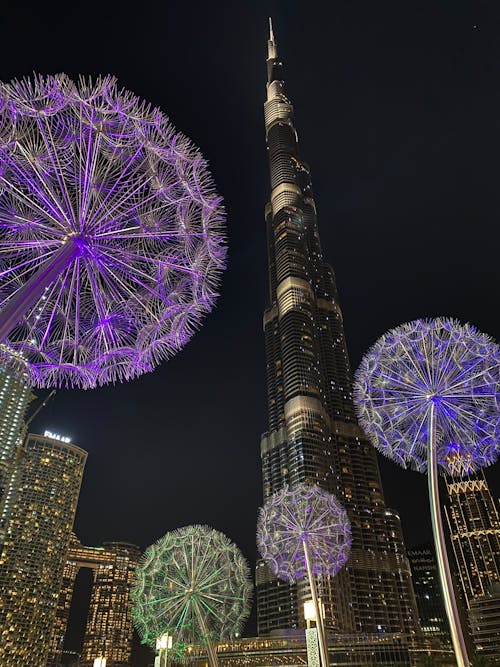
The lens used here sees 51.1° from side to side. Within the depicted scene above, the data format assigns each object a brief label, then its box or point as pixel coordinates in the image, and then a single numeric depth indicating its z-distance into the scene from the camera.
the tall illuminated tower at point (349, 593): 173.00
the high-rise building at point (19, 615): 184.62
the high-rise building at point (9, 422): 175.62
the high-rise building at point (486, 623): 184.75
